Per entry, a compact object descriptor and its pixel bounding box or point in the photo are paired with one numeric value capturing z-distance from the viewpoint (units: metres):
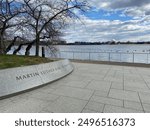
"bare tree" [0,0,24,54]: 11.38
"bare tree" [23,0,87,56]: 11.92
